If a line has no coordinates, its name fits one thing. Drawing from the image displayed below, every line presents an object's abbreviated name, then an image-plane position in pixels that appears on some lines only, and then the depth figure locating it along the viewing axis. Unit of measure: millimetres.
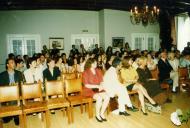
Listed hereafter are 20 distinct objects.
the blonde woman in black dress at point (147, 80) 5574
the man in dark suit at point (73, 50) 11273
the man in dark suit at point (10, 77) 4877
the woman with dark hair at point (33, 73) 5547
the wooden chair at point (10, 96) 4297
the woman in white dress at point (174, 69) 7078
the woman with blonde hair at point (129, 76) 5461
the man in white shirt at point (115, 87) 5043
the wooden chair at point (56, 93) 4555
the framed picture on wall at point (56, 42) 12023
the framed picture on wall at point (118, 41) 12535
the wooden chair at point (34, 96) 4367
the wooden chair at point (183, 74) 6868
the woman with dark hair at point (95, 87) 4914
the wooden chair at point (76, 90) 4833
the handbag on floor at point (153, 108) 5199
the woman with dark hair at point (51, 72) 5672
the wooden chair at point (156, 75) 6152
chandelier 7130
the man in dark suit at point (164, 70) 6691
